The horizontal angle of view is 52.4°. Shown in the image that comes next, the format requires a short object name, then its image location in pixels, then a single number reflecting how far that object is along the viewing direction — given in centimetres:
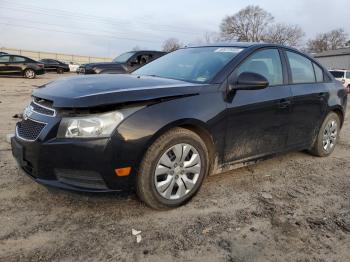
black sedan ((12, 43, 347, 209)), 286
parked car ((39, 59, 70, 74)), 3203
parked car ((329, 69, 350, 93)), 2225
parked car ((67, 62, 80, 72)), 3732
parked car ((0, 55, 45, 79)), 2050
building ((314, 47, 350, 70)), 4888
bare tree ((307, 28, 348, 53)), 7650
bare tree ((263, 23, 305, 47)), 6925
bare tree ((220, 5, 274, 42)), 7038
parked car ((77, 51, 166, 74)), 1249
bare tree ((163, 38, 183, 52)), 7612
